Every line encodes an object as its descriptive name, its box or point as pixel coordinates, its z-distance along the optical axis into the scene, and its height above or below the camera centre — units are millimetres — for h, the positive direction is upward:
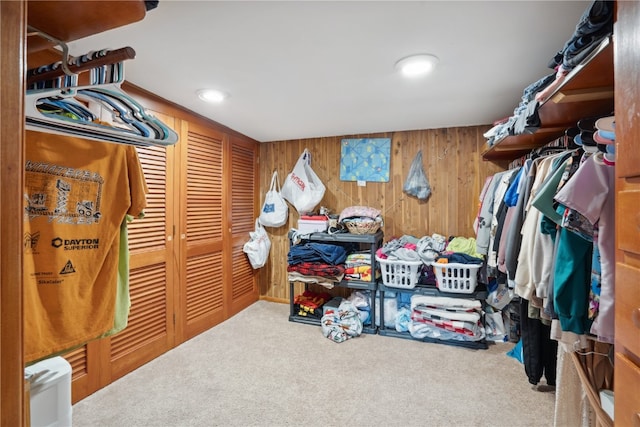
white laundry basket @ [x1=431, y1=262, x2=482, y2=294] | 2393 -529
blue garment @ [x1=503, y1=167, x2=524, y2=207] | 1677 +122
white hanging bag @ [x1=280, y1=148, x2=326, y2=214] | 3205 +301
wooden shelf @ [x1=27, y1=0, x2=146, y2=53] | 735 +531
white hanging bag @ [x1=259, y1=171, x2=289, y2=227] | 3379 +57
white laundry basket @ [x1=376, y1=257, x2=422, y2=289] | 2556 -531
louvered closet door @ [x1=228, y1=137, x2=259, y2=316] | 3127 -11
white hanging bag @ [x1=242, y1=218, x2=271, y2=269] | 3324 -389
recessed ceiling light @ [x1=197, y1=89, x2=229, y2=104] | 2025 +858
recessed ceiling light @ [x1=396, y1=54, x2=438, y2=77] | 1543 +828
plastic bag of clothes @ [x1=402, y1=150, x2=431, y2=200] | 3002 +332
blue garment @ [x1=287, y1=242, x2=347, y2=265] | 2789 -388
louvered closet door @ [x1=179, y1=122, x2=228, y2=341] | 2490 -155
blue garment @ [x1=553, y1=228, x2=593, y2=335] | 995 -246
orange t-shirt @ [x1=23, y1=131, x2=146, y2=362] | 857 -56
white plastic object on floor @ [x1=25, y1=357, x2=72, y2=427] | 918 -587
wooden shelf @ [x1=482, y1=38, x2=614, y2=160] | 925 +483
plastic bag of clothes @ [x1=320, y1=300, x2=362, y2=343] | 2555 -1000
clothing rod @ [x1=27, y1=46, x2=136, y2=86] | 775 +414
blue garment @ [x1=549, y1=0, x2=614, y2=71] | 807 +548
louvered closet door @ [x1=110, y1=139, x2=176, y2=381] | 2039 -463
